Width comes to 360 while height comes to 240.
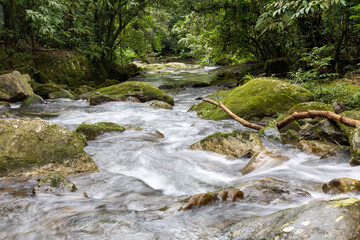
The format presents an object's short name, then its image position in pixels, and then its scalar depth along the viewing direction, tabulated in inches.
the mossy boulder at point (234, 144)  184.4
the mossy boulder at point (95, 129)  235.2
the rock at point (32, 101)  393.7
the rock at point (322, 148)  164.1
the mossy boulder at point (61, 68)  548.1
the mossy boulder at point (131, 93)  434.6
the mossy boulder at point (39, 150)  136.8
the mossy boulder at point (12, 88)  400.5
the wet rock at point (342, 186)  105.0
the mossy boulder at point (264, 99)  284.5
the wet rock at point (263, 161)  159.1
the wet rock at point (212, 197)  102.2
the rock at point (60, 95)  474.3
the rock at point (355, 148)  145.6
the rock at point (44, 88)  479.5
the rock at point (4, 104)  378.3
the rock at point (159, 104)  400.8
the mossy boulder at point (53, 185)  119.3
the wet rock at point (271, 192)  107.3
